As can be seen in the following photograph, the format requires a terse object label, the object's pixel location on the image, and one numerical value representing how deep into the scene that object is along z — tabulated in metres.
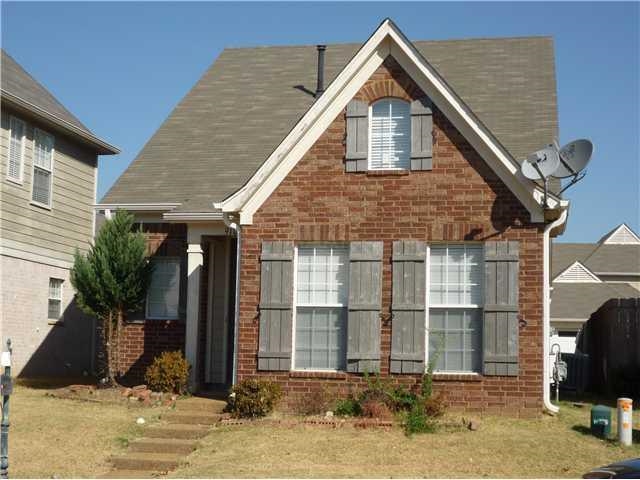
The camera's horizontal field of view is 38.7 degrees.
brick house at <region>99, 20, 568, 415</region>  14.60
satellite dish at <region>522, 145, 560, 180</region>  14.11
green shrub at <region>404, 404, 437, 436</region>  13.48
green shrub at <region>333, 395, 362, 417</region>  14.48
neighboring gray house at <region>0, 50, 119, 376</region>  20.12
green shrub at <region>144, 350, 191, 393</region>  16.38
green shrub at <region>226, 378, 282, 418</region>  14.49
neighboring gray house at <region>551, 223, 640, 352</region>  34.75
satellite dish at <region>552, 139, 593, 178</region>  14.31
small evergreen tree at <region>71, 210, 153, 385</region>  17.11
